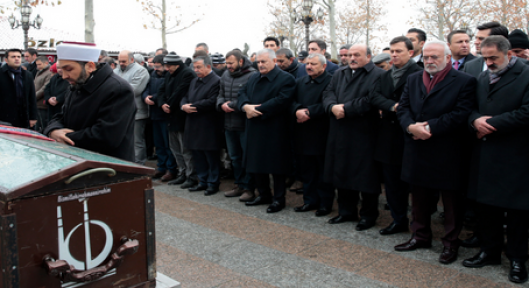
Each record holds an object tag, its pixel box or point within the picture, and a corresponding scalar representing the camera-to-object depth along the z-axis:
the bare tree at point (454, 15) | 26.56
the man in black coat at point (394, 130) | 4.97
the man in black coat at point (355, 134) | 5.19
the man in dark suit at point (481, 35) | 4.88
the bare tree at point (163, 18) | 28.47
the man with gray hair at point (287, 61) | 7.07
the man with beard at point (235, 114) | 6.77
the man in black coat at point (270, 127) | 6.09
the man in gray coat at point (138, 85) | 8.40
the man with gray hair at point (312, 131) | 5.84
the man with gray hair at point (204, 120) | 7.13
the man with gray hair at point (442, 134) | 4.26
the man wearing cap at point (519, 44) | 5.12
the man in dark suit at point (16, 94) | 7.39
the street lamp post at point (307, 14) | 17.88
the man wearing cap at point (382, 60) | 6.44
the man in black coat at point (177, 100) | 7.59
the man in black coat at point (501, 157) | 3.83
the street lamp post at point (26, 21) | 24.50
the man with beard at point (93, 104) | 3.74
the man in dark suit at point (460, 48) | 5.50
